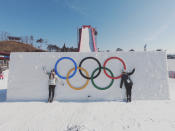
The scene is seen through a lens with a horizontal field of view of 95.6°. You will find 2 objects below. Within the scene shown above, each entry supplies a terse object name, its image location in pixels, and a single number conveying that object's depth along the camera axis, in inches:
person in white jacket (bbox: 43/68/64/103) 186.9
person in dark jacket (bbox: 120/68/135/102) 188.1
